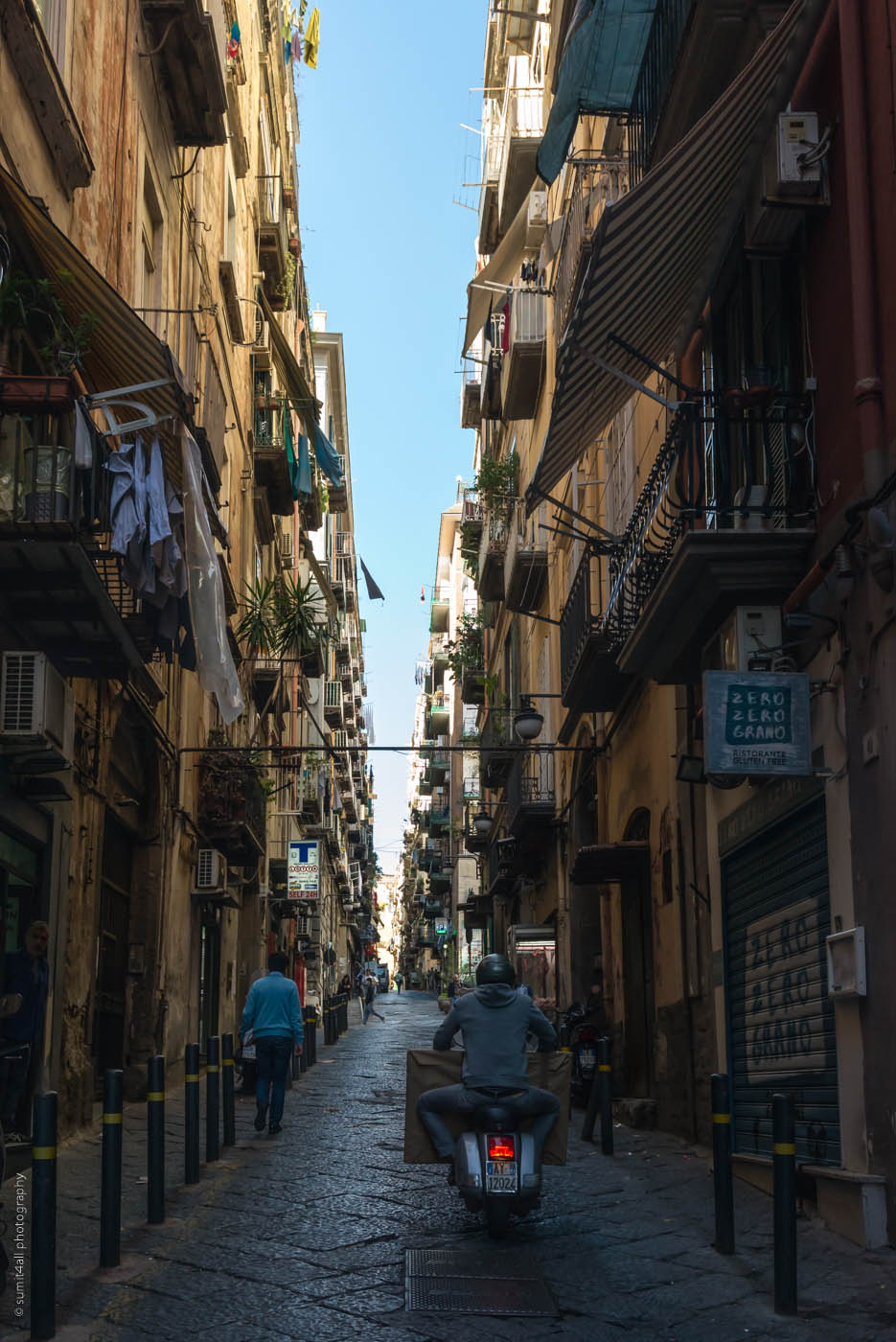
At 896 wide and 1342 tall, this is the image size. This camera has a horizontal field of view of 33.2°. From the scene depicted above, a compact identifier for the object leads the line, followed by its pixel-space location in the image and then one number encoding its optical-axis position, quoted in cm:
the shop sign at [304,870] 3020
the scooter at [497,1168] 791
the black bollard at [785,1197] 624
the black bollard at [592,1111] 1268
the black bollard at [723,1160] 736
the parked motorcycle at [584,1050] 1527
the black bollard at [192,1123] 1000
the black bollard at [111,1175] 701
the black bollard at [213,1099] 1115
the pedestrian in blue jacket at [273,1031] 1352
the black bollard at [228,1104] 1216
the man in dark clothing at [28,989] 1014
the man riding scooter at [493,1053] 845
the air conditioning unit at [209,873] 2125
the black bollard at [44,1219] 577
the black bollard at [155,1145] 830
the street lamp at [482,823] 3647
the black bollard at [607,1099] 1207
